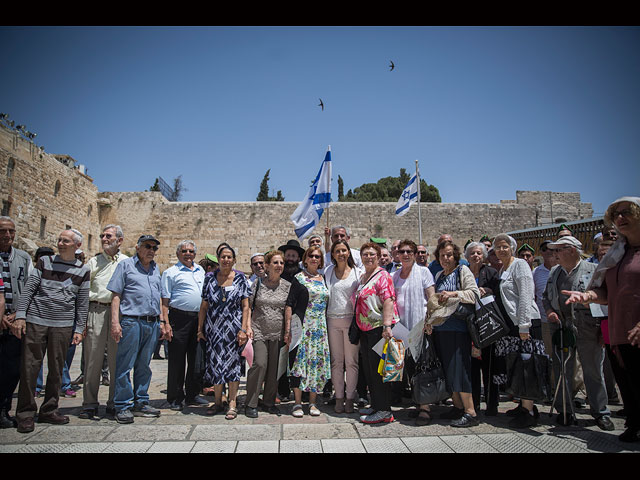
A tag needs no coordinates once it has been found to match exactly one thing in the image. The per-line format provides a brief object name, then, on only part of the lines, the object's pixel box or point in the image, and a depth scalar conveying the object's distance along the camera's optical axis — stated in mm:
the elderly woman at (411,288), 4203
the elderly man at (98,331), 4059
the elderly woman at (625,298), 3164
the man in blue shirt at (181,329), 4488
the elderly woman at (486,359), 4016
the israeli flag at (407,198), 13000
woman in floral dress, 4152
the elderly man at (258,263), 5981
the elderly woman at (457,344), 3760
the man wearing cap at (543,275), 5036
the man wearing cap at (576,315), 3818
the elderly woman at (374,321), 3863
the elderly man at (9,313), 3648
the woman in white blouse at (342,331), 4207
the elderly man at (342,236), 5117
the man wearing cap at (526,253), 6066
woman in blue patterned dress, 4172
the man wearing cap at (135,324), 4004
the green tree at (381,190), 42250
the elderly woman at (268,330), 4180
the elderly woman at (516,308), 3707
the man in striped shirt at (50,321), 3646
